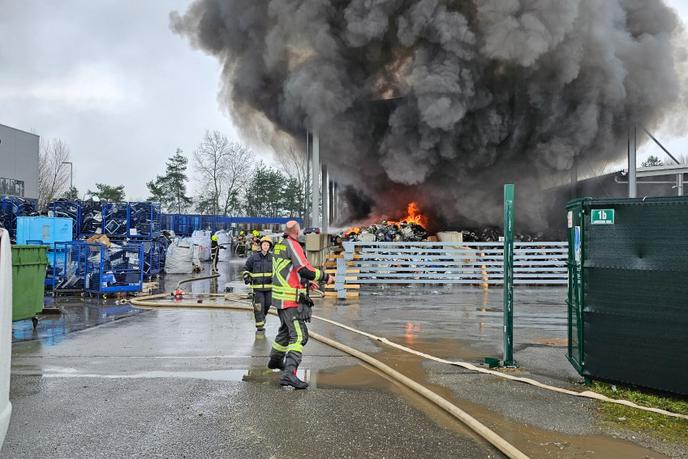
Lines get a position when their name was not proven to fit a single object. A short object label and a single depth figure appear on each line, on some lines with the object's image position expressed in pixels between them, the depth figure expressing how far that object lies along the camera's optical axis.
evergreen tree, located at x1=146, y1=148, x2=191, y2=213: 51.94
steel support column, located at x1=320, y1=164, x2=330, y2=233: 23.33
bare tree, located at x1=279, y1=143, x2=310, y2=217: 26.39
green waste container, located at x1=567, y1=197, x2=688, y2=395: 4.20
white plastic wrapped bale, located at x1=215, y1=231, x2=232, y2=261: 27.93
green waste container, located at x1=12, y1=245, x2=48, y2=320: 7.72
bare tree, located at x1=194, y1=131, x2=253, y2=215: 49.50
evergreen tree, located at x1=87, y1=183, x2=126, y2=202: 49.38
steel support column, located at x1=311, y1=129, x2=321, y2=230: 18.91
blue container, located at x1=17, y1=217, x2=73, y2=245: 12.63
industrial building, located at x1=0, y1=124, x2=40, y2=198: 34.12
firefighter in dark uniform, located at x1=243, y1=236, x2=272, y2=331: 7.46
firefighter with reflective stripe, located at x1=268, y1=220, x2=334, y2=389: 4.99
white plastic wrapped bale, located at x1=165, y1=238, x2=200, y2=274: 18.27
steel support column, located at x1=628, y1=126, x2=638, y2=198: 19.02
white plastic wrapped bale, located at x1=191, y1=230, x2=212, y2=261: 23.36
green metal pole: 5.54
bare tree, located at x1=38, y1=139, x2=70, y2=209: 46.72
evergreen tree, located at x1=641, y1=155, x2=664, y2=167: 53.67
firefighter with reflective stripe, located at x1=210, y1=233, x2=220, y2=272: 18.56
